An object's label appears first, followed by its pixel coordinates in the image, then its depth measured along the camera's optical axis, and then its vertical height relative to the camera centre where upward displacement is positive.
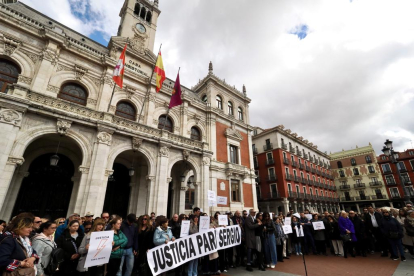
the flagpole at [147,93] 15.12 +8.85
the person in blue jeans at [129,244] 4.74 -0.92
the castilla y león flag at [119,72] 11.70 +8.11
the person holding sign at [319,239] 8.62 -1.47
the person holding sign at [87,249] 3.86 -0.85
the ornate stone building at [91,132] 9.37 +4.12
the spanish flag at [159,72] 13.56 +9.46
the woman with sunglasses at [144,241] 5.21 -0.92
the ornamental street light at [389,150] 11.55 +3.31
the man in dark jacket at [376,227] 7.80 -0.91
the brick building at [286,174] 28.20 +5.08
